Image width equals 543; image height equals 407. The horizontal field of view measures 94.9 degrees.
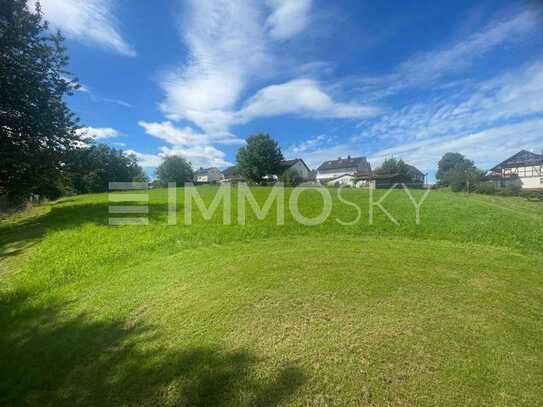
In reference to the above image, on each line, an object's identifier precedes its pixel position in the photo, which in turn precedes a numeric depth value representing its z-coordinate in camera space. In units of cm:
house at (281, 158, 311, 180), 6394
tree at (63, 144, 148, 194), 1365
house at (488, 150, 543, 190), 3853
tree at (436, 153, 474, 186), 7131
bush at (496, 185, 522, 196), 2680
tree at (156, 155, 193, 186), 5747
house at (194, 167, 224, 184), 8488
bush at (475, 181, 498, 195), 2870
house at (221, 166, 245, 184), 7007
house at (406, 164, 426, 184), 5467
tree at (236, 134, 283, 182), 4575
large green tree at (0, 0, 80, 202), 1111
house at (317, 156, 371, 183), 6269
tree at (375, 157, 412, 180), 4762
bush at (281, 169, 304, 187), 3857
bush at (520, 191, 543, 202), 2130
